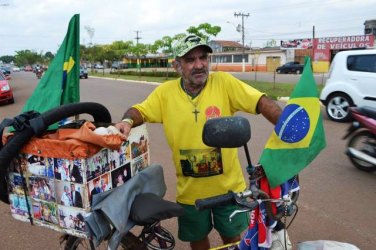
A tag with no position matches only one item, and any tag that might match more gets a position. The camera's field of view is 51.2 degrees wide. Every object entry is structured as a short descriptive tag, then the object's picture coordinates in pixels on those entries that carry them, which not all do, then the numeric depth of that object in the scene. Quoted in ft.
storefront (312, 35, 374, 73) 147.74
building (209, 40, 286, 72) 179.01
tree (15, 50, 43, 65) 366.20
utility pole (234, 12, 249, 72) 192.75
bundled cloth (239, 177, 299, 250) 5.86
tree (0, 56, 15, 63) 496.64
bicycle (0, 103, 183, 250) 6.67
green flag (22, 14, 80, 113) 8.03
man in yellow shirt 7.99
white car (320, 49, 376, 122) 30.76
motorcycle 19.10
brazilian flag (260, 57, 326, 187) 5.68
